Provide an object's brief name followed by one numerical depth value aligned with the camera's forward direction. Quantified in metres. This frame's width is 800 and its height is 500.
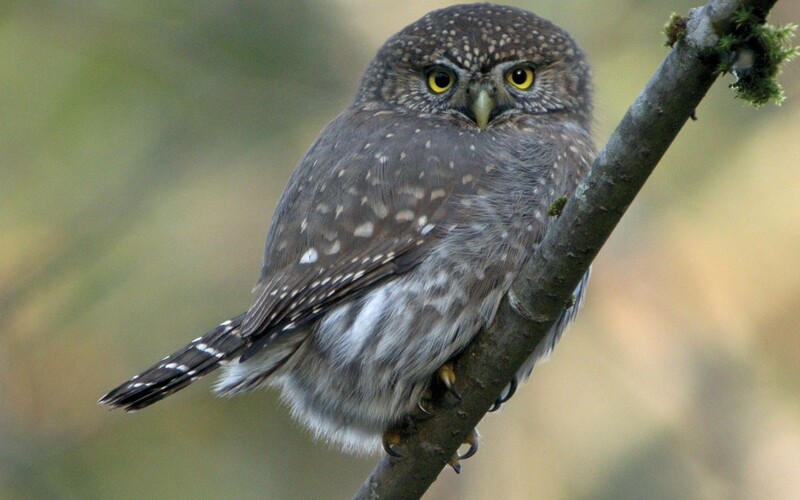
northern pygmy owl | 6.67
